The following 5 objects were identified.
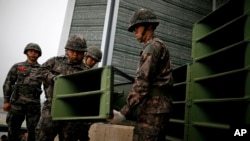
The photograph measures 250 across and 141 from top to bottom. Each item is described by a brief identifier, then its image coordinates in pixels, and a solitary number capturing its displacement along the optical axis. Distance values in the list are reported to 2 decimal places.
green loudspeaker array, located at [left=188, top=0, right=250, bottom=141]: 2.42
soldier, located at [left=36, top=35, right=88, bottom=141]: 2.85
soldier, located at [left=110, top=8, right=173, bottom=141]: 1.93
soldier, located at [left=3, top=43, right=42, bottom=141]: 4.21
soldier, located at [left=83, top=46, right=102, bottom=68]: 4.00
